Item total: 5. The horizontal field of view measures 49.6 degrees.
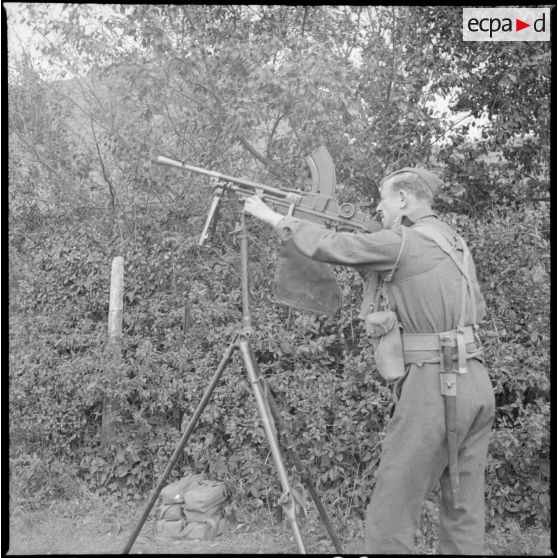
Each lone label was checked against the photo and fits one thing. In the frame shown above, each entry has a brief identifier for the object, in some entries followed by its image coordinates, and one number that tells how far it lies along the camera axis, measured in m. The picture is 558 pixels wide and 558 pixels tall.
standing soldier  3.12
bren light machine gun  3.59
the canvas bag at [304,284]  3.67
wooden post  5.28
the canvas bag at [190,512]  4.45
